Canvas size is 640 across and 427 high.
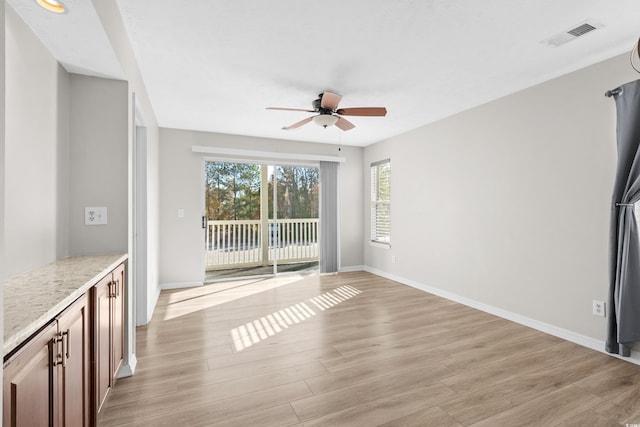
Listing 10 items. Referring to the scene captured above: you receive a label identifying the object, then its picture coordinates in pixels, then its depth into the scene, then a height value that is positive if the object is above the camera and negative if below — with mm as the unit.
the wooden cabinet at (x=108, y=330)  1629 -691
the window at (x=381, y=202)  5539 +181
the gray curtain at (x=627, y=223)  2406 -89
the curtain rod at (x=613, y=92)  2484 +956
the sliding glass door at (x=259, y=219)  5371 -134
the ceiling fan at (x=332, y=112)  3090 +1010
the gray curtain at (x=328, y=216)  5766 -79
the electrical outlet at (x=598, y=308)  2654 -823
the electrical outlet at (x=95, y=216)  2115 -29
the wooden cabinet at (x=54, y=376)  887 -560
